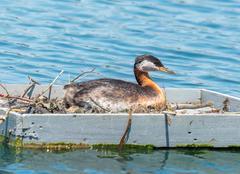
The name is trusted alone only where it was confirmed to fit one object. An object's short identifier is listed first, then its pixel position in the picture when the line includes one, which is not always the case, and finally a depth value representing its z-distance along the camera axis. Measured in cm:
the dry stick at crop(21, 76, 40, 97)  1538
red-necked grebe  1455
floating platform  1367
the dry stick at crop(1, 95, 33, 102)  1459
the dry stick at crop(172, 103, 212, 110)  1545
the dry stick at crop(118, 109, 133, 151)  1383
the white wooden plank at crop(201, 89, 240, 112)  1559
